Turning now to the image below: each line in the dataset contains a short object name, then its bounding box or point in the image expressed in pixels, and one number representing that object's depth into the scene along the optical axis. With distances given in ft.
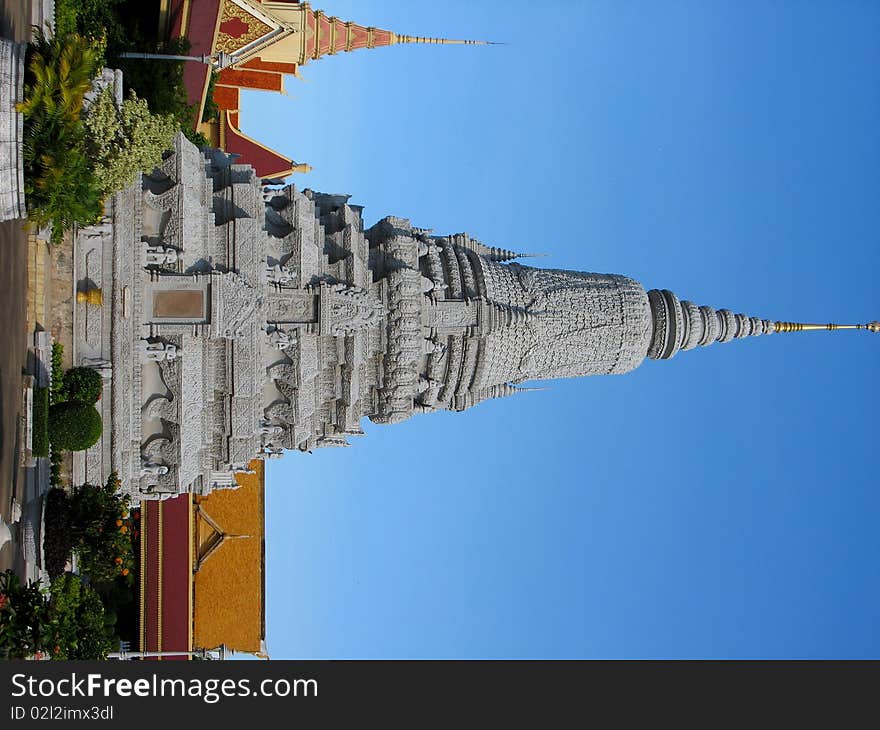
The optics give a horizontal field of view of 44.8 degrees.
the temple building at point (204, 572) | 102.17
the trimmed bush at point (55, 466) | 67.21
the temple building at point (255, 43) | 115.55
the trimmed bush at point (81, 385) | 65.51
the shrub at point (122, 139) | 63.36
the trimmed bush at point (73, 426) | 64.34
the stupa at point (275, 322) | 69.05
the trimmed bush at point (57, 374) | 65.16
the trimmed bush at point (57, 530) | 66.08
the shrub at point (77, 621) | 62.49
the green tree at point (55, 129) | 57.88
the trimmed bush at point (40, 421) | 64.03
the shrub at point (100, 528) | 66.54
